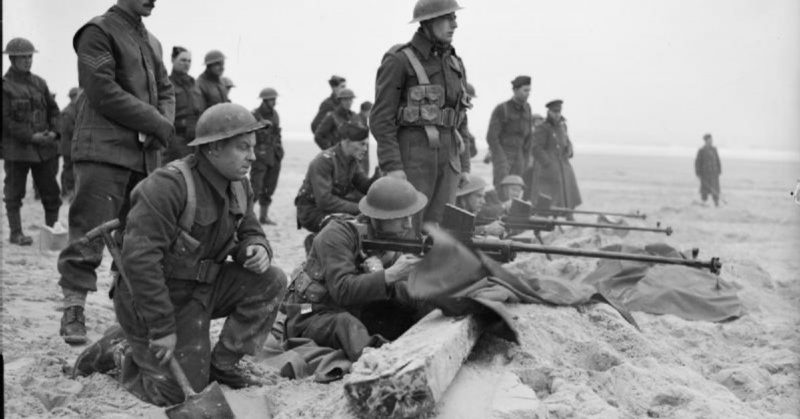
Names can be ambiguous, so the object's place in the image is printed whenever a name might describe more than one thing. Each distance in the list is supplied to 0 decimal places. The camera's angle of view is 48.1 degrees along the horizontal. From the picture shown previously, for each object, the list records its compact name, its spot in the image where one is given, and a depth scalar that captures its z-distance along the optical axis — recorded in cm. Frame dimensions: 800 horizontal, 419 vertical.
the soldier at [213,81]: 1018
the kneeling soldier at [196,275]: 392
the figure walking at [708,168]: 2030
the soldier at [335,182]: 736
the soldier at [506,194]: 900
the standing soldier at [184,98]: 950
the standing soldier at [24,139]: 890
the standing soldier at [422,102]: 607
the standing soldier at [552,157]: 1318
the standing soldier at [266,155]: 1242
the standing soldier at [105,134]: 497
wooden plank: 333
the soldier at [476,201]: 752
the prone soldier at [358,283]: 474
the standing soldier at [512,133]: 1147
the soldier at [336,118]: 1149
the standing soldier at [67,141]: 1082
